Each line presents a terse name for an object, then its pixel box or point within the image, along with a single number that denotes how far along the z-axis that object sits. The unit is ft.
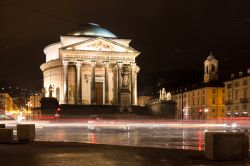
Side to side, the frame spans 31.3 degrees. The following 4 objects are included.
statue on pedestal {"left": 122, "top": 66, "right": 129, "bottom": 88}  223.10
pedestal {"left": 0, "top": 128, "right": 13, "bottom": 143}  67.15
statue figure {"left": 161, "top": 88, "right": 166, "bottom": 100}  256.71
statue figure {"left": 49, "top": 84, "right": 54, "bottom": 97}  291.13
